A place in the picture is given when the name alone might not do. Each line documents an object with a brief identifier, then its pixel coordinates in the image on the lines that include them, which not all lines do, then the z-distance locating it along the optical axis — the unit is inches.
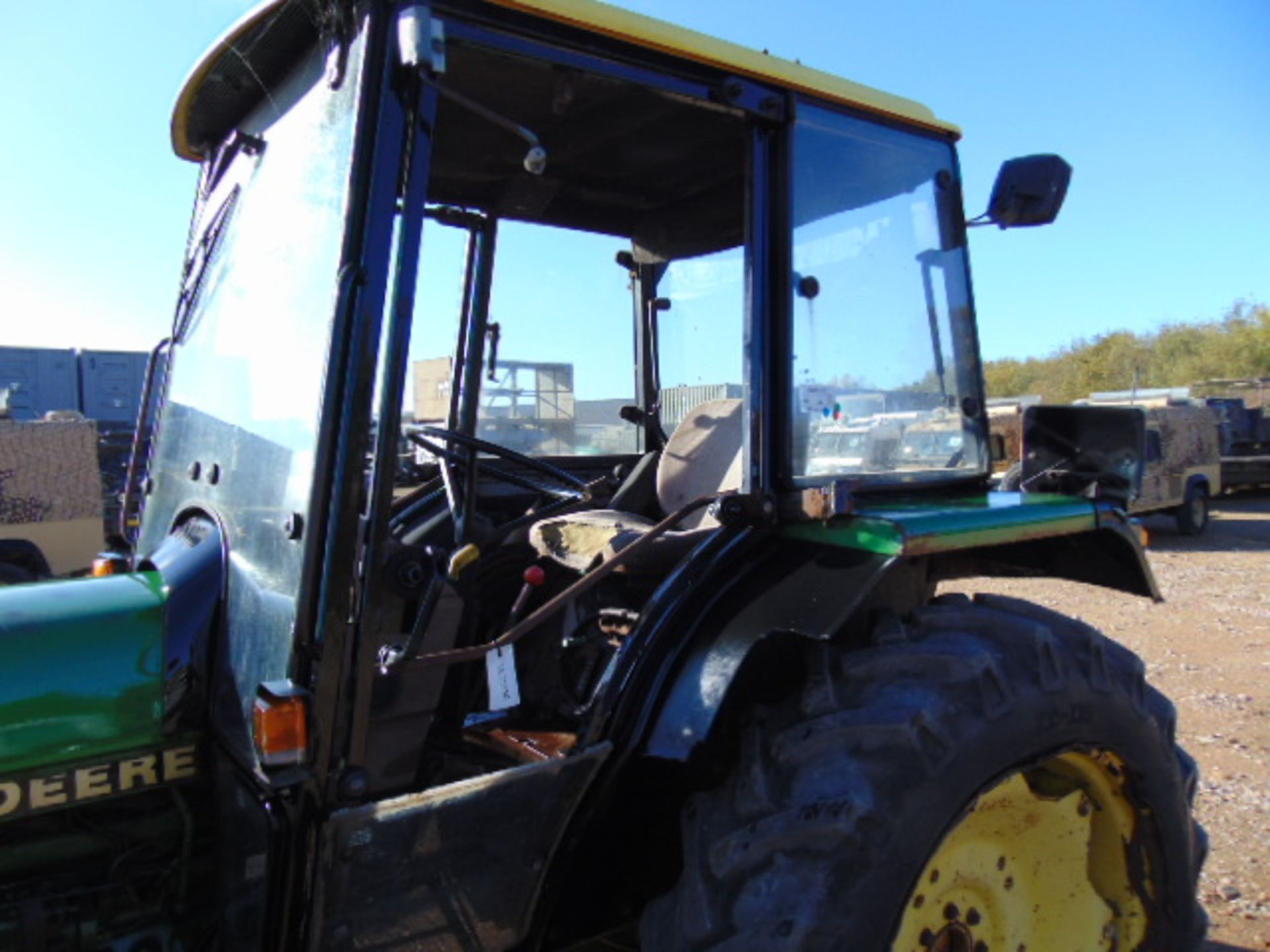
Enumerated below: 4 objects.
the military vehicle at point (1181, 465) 529.7
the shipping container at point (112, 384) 492.4
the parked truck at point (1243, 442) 709.9
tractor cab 67.5
